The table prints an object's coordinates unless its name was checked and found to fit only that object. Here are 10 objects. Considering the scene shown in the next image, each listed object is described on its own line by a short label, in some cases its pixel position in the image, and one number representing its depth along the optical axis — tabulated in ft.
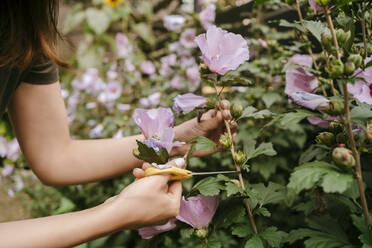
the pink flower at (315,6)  2.49
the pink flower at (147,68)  7.99
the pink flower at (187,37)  5.93
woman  2.37
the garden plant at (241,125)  2.11
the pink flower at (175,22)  6.33
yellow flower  12.82
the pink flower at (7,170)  7.23
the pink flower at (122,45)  8.30
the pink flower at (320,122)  2.61
